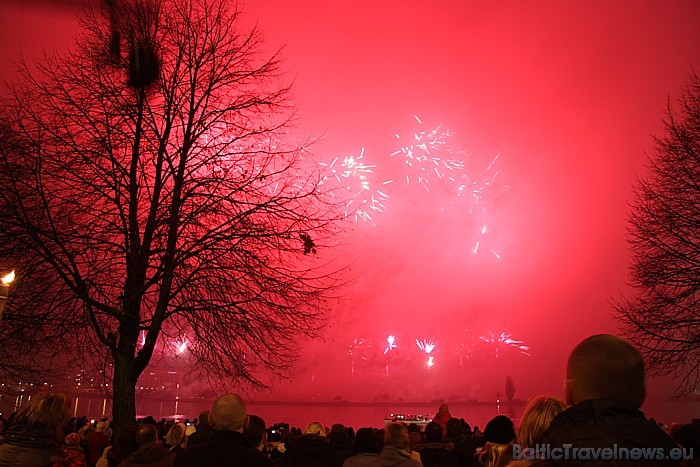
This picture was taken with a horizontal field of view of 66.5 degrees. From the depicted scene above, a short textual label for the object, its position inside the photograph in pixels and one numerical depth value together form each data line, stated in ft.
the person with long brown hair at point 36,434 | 13.34
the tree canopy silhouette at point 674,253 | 53.72
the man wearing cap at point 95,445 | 26.89
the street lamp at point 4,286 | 23.71
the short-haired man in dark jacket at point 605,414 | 6.35
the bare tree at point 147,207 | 33.40
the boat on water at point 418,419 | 56.75
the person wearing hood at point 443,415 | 31.68
